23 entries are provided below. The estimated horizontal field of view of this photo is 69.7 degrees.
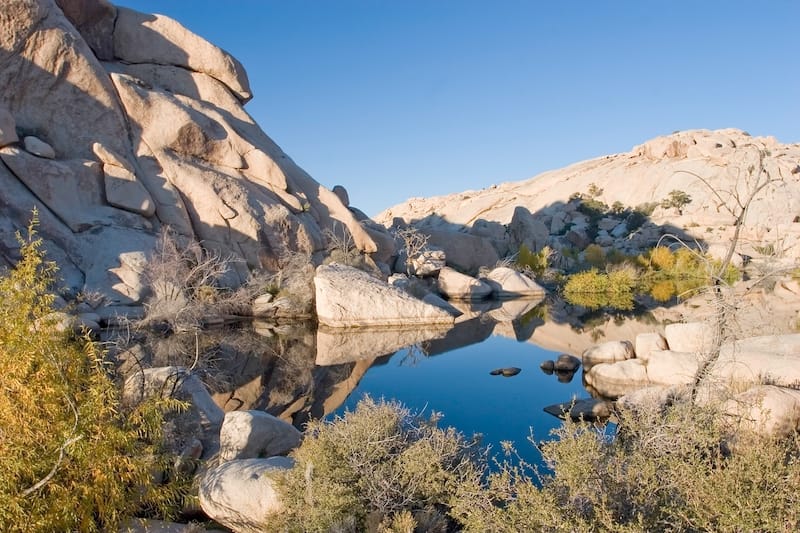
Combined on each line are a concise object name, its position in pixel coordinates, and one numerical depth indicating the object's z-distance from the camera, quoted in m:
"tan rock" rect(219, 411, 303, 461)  6.18
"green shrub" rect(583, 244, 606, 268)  37.15
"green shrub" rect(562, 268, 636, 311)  29.32
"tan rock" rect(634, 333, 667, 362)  12.31
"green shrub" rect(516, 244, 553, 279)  33.47
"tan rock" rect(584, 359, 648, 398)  11.04
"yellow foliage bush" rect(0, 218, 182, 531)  4.05
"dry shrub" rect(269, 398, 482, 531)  4.46
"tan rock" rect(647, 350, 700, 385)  10.57
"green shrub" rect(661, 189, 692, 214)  52.91
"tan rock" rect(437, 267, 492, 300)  26.92
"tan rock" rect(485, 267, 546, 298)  28.16
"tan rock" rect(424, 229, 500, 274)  32.59
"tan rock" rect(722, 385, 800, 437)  7.10
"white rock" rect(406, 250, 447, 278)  28.58
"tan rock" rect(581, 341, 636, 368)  12.74
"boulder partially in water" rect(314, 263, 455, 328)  17.97
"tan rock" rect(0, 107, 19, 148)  17.09
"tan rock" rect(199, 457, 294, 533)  4.95
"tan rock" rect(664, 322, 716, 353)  11.78
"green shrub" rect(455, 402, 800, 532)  3.49
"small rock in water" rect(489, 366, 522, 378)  12.84
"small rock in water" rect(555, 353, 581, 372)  13.10
